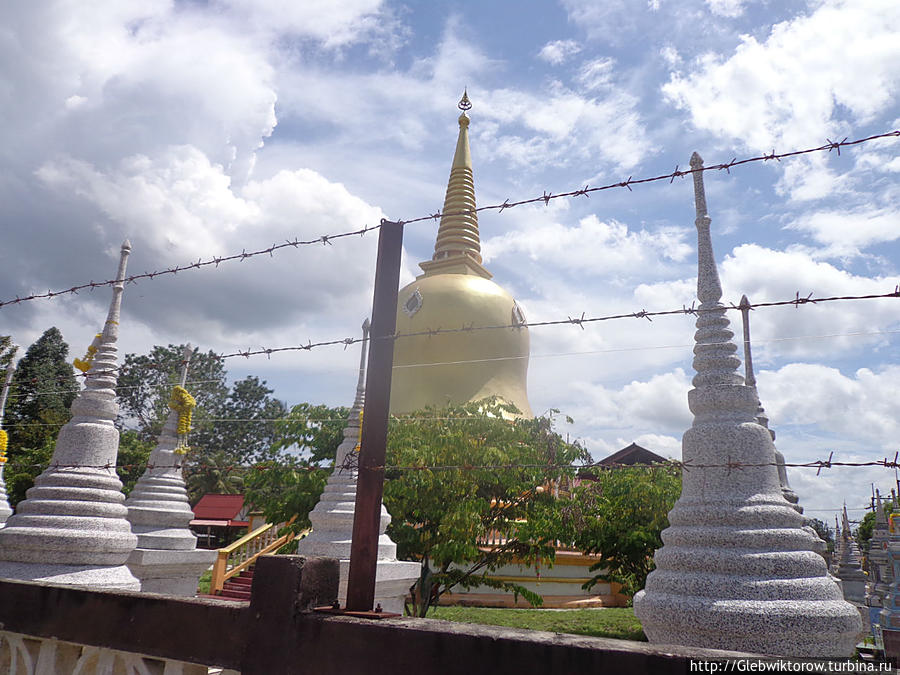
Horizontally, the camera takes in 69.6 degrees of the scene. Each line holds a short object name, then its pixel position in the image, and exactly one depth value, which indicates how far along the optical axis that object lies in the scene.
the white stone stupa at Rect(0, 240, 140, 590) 6.16
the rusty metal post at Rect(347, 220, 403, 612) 3.21
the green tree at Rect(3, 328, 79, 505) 28.48
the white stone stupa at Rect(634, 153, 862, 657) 4.56
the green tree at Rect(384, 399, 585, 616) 12.25
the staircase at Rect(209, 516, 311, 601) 16.95
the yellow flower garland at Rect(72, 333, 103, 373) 7.99
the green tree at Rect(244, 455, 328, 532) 13.66
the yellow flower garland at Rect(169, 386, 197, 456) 11.29
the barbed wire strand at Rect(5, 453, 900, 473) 3.54
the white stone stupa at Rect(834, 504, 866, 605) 16.67
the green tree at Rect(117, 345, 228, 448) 39.75
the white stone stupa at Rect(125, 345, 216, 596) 9.33
